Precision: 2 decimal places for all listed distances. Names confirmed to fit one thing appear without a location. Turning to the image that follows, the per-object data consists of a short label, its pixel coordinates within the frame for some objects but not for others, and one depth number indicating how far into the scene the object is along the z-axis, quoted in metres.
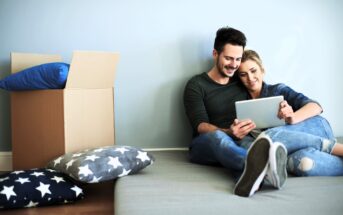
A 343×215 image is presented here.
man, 1.55
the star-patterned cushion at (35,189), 1.42
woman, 1.49
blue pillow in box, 1.75
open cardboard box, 1.75
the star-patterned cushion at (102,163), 1.47
